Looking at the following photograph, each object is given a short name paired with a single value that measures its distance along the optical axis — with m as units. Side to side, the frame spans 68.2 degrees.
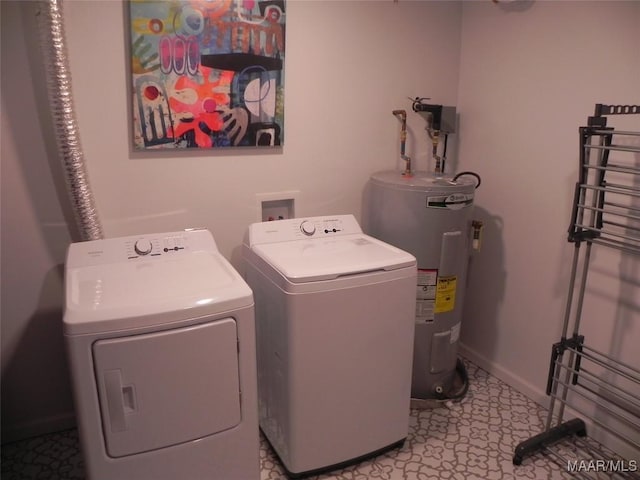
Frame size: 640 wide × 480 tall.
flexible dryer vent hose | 1.60
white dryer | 1.27
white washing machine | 1.63
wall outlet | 2.21
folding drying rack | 1.71
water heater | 2.06
